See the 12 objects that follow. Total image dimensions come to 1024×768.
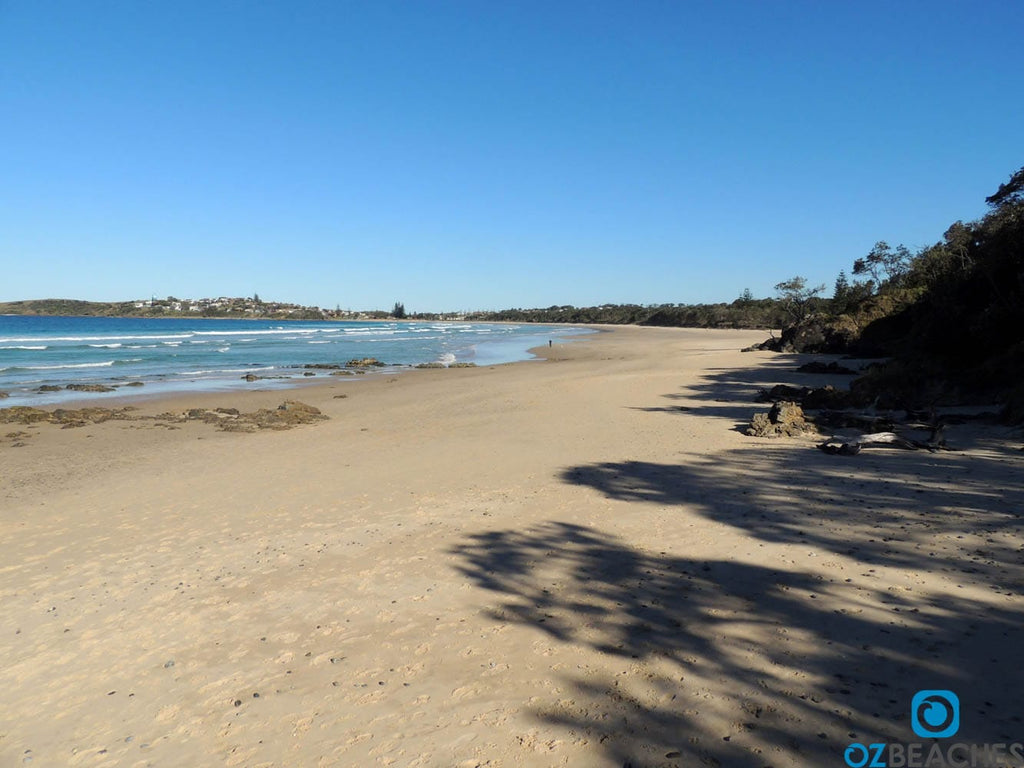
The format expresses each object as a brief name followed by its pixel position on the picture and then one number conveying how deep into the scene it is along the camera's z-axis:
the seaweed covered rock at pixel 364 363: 32.81
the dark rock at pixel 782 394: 14.02
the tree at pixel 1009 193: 17.77
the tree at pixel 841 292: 39.81
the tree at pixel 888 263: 34.38
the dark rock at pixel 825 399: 12.96
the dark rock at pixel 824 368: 21.30
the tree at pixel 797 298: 45.28
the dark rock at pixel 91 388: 21.58
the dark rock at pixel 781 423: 10.48
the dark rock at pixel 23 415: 14.94
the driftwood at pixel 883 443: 8.70
